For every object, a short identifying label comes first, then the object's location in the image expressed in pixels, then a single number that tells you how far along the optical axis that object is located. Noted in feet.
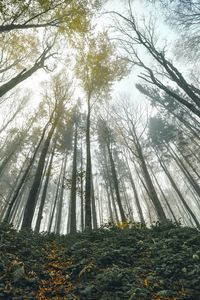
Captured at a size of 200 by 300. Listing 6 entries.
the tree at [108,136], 47.16
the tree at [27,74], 28.69
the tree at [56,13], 26.66
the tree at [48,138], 31.04
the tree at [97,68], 50.67
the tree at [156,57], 23.65
